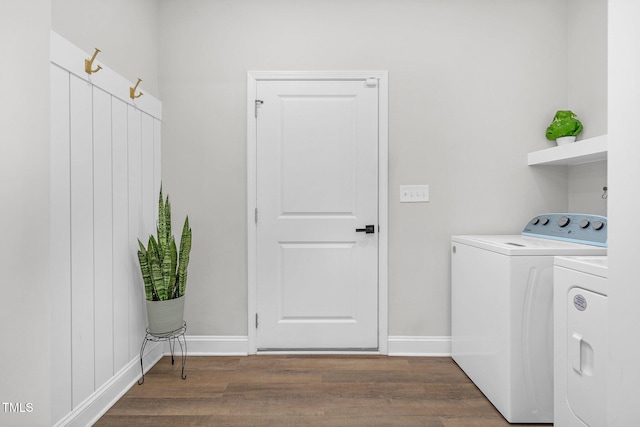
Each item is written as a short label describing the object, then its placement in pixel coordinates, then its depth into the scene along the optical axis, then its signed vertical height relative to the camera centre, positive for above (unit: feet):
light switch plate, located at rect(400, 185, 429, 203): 8.00 +0.37
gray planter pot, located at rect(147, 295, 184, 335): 6.57 -1.97
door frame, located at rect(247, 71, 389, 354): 7.91 +0.68
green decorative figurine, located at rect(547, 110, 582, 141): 7.41 +1.84
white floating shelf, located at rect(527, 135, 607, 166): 6.04 +1.12
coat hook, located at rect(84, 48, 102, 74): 5.23 +2.16
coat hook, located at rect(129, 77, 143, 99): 6.57 +2.20
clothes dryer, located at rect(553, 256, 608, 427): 4.04 -1.58
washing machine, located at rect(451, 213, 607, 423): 5.39 -1.63
